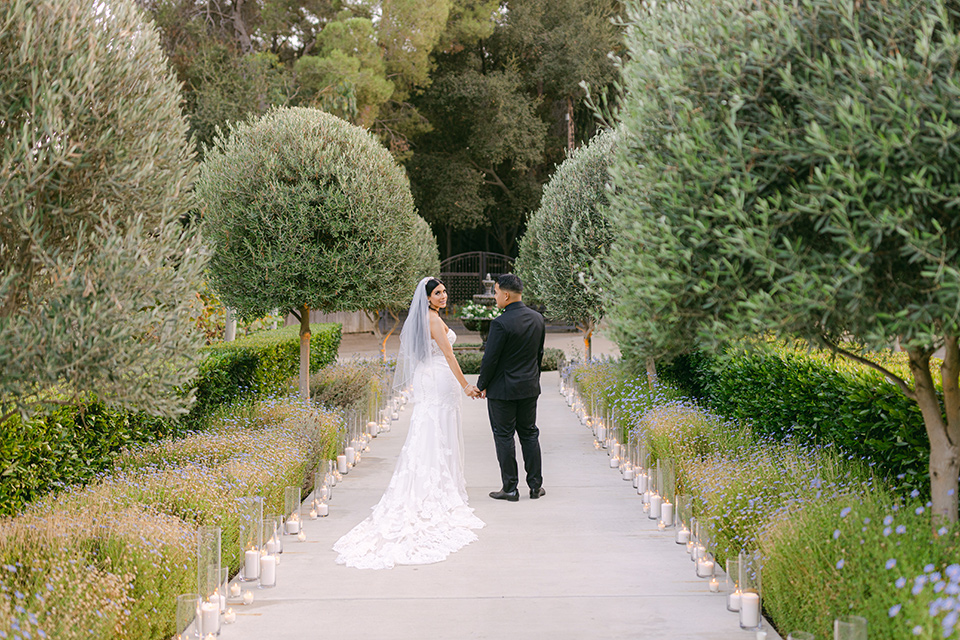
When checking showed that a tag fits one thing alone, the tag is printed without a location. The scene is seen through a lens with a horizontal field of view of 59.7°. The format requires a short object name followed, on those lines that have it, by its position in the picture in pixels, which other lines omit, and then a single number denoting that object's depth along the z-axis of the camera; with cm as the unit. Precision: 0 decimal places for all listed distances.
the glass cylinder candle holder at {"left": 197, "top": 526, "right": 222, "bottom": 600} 476
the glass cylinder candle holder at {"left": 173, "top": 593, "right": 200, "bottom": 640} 420
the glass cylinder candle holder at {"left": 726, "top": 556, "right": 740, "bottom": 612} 492
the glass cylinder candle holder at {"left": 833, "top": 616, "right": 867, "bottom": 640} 365
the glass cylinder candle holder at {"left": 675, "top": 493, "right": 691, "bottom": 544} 664
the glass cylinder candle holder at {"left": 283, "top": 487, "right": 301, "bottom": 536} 668
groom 801
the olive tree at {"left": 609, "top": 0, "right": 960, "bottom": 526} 344
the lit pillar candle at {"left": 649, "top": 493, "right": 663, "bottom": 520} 738
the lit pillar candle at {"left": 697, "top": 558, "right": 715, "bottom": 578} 571
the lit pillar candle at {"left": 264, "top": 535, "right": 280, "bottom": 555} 584
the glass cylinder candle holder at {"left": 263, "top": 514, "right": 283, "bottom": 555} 580
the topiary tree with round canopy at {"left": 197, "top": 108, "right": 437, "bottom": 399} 976
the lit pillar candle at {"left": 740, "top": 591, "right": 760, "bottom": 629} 475
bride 645
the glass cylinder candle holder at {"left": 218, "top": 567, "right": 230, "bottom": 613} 502
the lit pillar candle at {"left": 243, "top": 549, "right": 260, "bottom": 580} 559
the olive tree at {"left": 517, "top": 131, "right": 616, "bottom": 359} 1318
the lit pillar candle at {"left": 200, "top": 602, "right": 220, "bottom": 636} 469
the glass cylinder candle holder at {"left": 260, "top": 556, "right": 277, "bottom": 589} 555
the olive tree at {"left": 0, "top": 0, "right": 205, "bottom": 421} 397
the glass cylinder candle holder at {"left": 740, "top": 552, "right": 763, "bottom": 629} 476
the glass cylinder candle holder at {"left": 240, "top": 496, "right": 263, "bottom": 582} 561
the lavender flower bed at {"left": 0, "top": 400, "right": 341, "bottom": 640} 391
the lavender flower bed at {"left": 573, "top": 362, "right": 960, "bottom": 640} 367
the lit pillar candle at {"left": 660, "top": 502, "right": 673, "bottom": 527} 711
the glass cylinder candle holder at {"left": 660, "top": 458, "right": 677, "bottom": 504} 726
